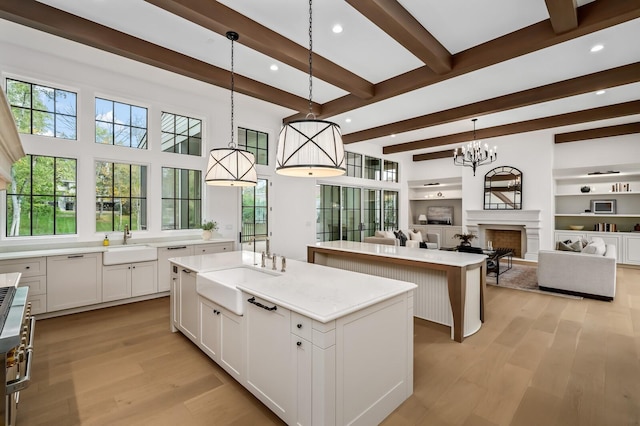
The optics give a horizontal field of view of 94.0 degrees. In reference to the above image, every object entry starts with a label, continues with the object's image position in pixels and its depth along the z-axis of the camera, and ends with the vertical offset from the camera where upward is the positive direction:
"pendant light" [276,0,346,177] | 1.97 +0.44
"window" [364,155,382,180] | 9.05 +1.34
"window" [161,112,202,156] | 5.05 +1.33
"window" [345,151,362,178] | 8.46 +1.35
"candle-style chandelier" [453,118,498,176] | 6.16 +1.23
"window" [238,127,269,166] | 5.96 +1.39
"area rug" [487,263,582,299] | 5.14 -1.32
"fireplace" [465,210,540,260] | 7.62 -0.49
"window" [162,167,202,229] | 5.05 +0.21
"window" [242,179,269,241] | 5.95 +0.01
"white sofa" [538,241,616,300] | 4.43 -0.96
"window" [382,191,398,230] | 9.88 +0.02
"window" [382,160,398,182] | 9.79 +1.32
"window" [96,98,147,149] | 4.45 +1.33
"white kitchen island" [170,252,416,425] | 1.62 -0.84
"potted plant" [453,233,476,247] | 6.11 -0.55
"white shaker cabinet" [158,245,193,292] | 4.55 -0.79
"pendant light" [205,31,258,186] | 3.02 +0.44
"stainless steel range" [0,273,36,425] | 1.10 -0.57
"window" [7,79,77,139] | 3.85 +1.36
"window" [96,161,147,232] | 4.46 +0.21
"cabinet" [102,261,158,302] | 4.09 -1.00
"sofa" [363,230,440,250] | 6.07 -0.76
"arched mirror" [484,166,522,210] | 7.89 +0.61
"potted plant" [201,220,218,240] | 5.04 -0.34
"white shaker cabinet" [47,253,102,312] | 3.69 -0.91
